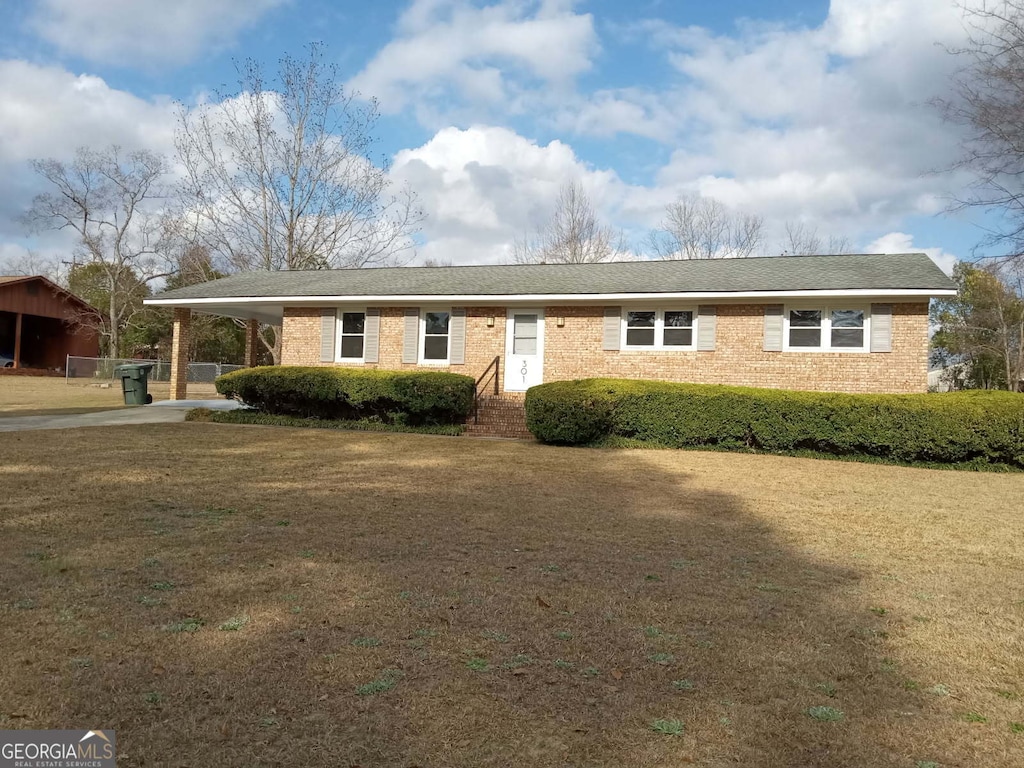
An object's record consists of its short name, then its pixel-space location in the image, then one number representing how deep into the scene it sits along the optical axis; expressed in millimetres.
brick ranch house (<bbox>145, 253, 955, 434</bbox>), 14188
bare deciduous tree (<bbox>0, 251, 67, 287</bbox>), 49809
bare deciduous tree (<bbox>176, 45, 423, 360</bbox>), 26688
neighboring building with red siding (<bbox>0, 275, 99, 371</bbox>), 33750
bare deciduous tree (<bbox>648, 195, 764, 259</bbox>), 34250
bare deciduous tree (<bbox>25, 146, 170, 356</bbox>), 38062
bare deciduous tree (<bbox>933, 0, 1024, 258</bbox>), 16078
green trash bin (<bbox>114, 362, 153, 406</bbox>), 18438
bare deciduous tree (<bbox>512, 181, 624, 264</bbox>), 34250
